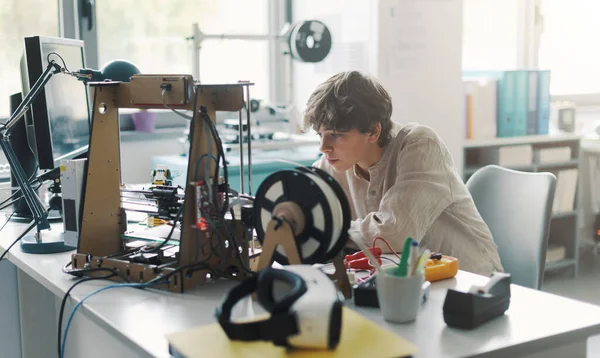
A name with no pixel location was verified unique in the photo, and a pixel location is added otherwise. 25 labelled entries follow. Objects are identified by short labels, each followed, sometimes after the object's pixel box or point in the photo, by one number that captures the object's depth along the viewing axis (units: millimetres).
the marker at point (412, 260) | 1161
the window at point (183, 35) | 3361
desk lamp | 1719
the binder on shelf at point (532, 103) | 3771
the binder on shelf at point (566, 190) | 3885
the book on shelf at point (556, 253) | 3885
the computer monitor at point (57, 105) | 1813
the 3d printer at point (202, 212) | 1254
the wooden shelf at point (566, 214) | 3903
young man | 1727
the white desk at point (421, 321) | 1099
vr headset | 971
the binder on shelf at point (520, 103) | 3721
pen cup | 1155
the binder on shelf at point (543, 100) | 3807
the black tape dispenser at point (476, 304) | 1141
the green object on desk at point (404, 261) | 1164
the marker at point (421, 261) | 1162
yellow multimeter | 1409
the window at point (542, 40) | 4305
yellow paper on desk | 995
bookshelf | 3710
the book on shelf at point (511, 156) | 3695
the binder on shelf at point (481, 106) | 3650
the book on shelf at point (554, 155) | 3816
